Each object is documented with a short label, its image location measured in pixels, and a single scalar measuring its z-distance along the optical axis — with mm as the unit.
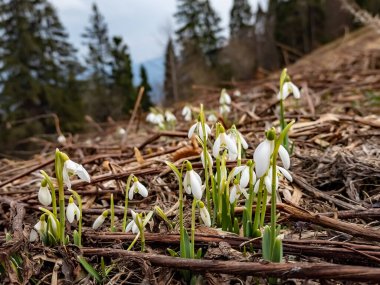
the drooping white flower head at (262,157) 258
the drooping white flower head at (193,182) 304
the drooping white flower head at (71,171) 311
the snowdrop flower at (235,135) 366
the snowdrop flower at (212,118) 814
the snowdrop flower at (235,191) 340
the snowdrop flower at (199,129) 363
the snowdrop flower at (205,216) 332
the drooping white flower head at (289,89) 531
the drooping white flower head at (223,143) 334
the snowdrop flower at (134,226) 314
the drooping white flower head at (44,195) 324
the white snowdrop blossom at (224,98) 826
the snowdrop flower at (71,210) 345
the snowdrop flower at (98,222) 365
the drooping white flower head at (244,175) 319
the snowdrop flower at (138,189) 364
